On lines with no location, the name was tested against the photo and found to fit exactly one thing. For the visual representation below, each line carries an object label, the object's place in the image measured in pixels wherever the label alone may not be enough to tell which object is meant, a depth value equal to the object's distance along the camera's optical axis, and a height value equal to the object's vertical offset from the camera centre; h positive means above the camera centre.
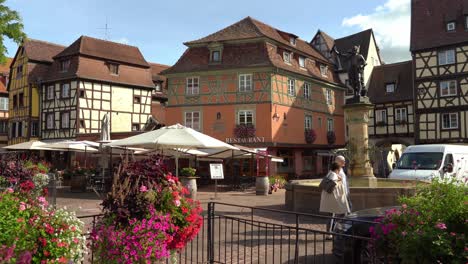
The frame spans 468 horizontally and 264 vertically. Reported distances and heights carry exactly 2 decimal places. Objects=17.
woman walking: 8.99 -0.70
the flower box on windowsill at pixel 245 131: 31.11 +2.00
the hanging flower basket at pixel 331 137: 38.09 +1.95
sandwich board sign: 18.48 -0.39
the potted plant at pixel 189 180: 17.30 -0.70
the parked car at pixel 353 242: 6.31 -1.09
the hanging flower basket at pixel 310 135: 34.69 +1.94
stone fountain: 13.38 +0.30
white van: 18.39 +0.03
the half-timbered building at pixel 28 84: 40.91 +6.78
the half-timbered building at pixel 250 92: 31.28 +4.78
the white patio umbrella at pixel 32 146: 22.56 +0.73
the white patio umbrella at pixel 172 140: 13.87 +0.66
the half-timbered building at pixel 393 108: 39.03 +4.56
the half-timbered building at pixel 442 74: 34.81 +6.65
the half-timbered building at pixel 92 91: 37.62 +5.82
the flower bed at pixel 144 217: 5.04 -0.64
